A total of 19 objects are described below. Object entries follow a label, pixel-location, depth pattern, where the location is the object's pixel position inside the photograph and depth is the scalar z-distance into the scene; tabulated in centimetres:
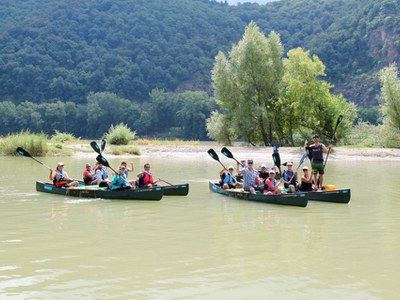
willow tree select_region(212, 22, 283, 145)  4422
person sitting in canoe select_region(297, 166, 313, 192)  1641
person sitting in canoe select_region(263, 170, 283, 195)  1593
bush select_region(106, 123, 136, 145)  4397
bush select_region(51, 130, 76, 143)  4639
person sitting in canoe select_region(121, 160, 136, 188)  1753
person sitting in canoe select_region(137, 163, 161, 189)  1731
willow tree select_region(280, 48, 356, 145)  4269
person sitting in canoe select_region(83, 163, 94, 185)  1866
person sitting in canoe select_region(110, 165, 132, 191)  1670
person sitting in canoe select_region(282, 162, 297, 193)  1697
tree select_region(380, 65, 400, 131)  3919
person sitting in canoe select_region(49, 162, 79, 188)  1811
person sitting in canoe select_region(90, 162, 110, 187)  1839
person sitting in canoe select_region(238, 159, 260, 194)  1682
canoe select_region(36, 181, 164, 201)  1639
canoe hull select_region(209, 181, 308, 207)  1505
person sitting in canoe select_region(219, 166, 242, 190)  1803
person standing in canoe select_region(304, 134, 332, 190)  1700
